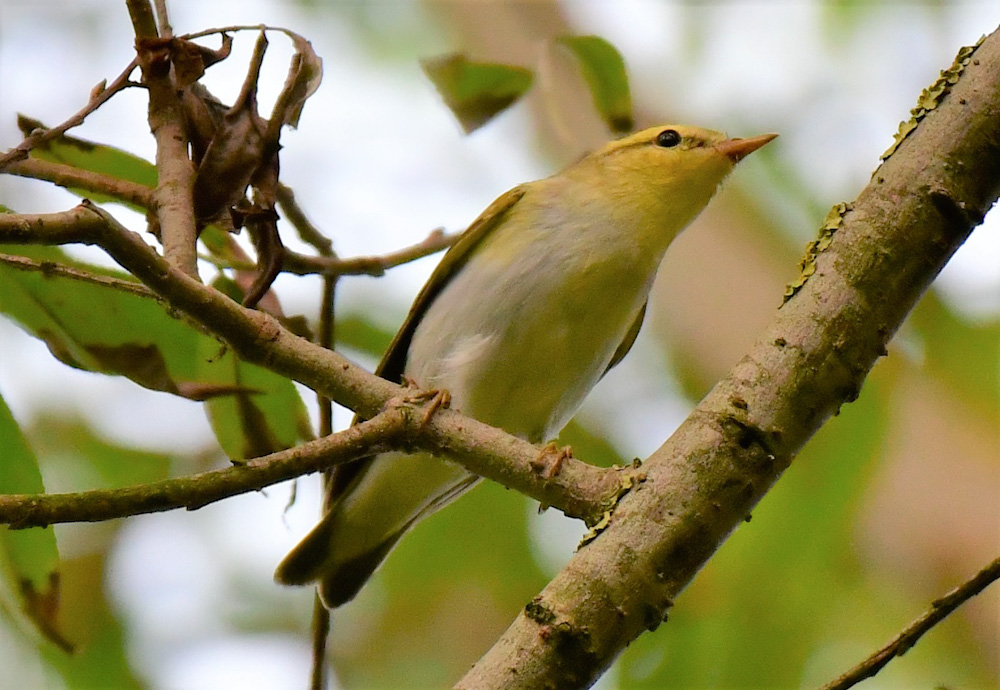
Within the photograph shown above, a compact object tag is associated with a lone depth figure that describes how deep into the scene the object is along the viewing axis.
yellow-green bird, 2.82
